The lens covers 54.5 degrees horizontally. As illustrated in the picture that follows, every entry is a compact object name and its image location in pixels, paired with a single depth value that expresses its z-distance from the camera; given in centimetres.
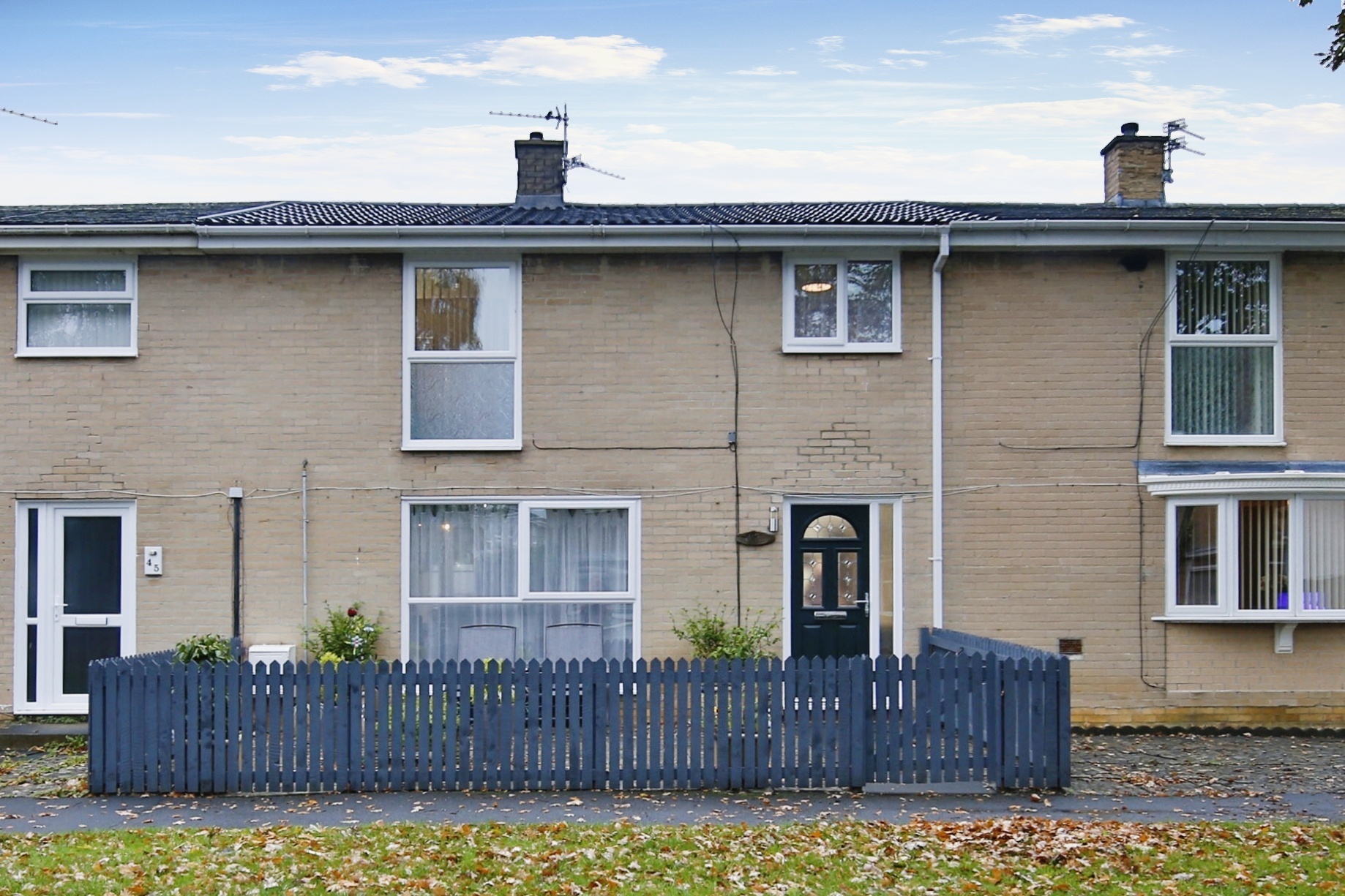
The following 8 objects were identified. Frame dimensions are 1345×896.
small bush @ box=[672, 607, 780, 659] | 1252
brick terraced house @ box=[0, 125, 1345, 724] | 1289
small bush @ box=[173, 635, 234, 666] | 1154
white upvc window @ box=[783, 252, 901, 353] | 1320
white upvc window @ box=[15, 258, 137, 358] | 1306
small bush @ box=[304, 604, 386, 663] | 1261
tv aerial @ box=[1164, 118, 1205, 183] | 1989
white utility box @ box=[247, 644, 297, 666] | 1255
